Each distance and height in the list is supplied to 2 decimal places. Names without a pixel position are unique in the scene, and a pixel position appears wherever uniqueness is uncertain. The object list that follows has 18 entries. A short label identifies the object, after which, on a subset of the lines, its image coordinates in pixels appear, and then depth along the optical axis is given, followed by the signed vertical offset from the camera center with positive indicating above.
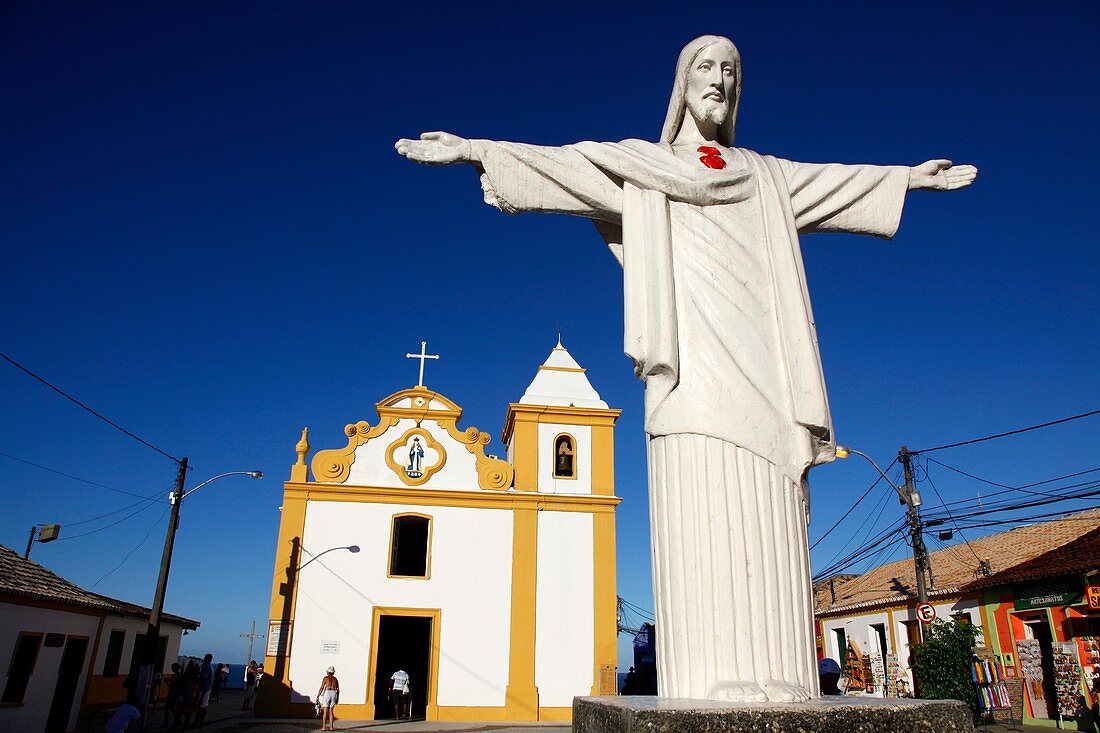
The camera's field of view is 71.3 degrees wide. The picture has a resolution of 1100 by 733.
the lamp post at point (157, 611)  11.85 +0.77
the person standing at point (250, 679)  19.97 -0.36
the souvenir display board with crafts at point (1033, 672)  13.50 +0.06
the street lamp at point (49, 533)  19.09 +3.01
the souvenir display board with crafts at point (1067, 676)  12.50 +0.00
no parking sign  12.22 +0.91
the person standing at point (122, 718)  8.01 -0.54
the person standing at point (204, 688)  14.18 -0.42
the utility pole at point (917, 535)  13.10 +2.28
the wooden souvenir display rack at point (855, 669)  18.95 +0.10
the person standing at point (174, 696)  13.27 -0.53
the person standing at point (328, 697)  13.09 -0.52
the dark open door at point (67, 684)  12.52 -0.35
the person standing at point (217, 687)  23.20 -0.67
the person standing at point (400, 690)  15.45 -0.44
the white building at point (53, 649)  11.10 +0.20
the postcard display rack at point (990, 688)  13.91 -0.22
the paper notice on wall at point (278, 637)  14.95 +0.51
